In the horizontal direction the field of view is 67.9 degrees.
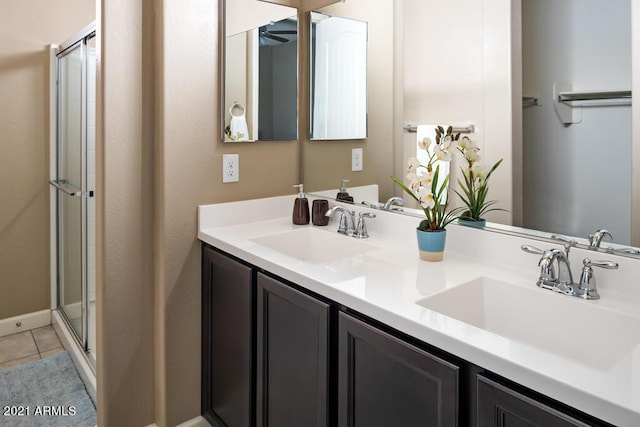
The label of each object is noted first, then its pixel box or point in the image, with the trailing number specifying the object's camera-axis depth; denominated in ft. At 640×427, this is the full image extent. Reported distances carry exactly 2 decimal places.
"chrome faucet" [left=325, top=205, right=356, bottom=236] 6.13
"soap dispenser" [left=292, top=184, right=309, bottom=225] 6.61
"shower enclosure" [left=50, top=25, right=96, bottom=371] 7.85
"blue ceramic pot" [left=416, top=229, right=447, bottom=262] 4.83
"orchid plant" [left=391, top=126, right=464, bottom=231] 4.90
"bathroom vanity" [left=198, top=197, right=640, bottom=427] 2.75
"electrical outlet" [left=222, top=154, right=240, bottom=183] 6.37
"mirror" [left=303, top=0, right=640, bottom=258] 4.07
